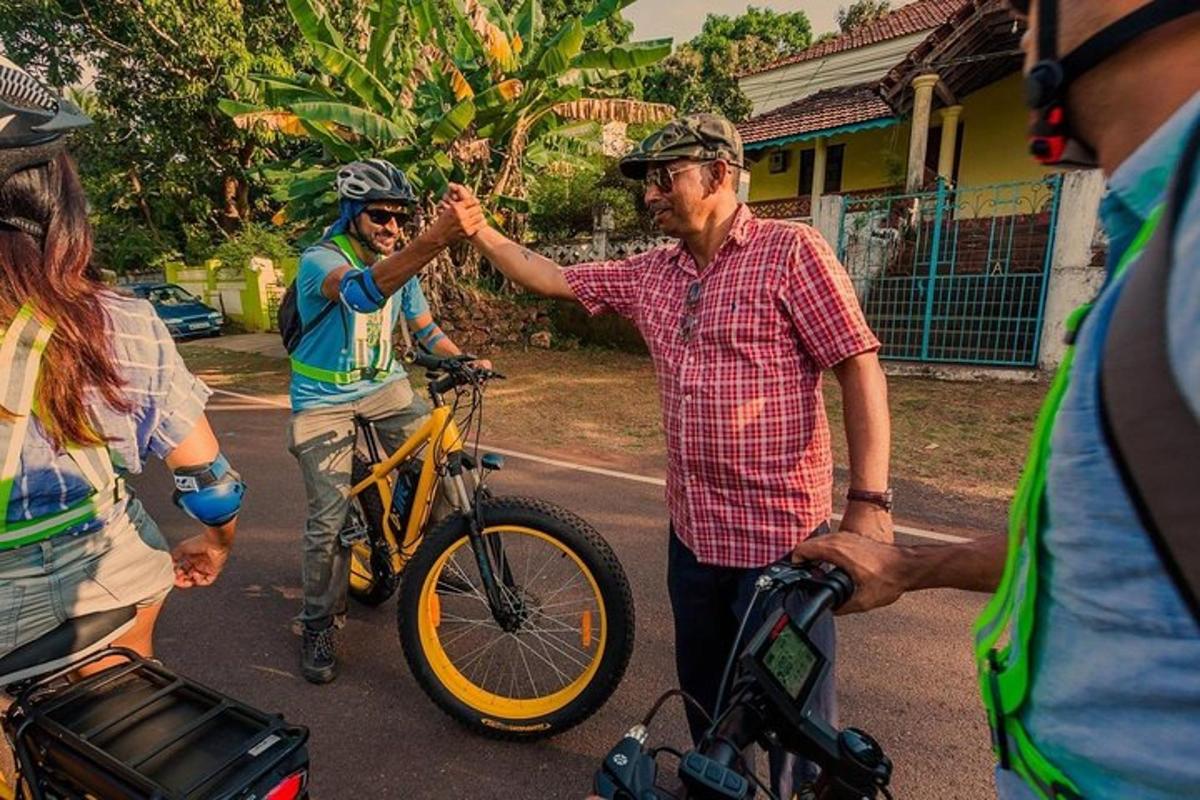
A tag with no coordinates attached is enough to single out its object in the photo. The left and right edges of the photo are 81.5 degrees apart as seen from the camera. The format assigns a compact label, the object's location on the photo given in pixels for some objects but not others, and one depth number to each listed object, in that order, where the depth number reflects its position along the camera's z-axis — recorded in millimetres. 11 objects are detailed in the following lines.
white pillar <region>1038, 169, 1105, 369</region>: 8164
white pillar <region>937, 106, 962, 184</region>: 13648
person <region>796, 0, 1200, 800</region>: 533
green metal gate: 8906
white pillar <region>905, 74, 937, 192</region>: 11586
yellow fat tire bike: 2588
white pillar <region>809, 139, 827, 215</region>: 16328
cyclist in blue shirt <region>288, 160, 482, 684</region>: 3068
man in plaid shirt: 1907
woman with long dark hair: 1415
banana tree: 9289
